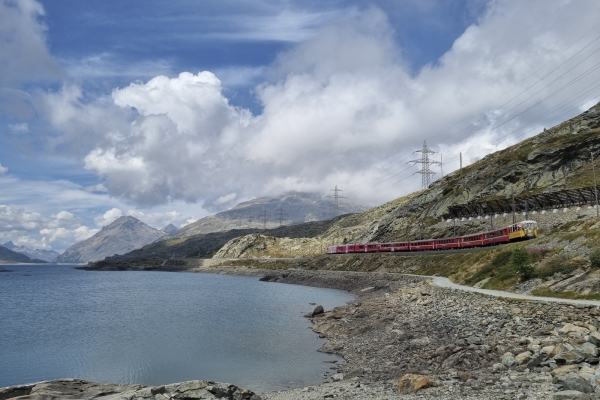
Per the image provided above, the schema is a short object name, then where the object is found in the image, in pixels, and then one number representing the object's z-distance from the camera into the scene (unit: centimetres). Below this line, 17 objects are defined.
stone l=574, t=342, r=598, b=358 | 1706
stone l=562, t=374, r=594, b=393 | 1374
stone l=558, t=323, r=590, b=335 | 2097
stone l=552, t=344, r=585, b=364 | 1714
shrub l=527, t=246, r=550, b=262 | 4125
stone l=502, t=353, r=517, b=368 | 2003
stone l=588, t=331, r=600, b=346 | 1788
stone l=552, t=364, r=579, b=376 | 1628
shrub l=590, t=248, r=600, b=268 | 3212
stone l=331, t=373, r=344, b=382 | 2622
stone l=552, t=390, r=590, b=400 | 1302
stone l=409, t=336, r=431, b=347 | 2880
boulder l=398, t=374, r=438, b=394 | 1923
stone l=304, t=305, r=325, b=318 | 5278
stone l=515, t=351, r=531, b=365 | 1978
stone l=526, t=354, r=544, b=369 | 1867
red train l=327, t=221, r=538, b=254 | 6706
